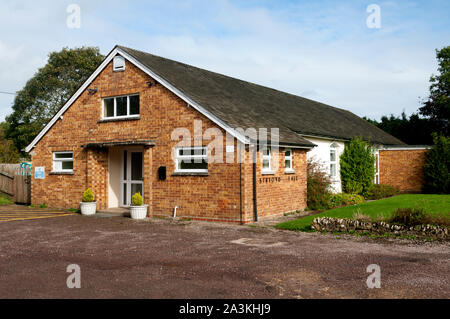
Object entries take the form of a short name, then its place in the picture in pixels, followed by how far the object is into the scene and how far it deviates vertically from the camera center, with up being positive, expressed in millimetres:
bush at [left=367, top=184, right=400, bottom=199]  22656 -1266
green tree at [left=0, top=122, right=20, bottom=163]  37212 +1842
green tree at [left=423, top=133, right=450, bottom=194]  24062 +51
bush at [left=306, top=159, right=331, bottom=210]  17666 -842
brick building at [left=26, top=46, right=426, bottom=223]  13930 +963
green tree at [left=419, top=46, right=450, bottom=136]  38531 +6460
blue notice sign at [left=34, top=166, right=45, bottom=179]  19109 +27
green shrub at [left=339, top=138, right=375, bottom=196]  22625 +40
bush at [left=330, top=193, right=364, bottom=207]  19016 -1439
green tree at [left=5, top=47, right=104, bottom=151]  41562 +8243
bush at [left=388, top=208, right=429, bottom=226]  10945 -1303
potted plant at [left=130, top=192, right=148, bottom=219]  14898 -1319
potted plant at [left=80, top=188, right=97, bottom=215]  16234 -1247
